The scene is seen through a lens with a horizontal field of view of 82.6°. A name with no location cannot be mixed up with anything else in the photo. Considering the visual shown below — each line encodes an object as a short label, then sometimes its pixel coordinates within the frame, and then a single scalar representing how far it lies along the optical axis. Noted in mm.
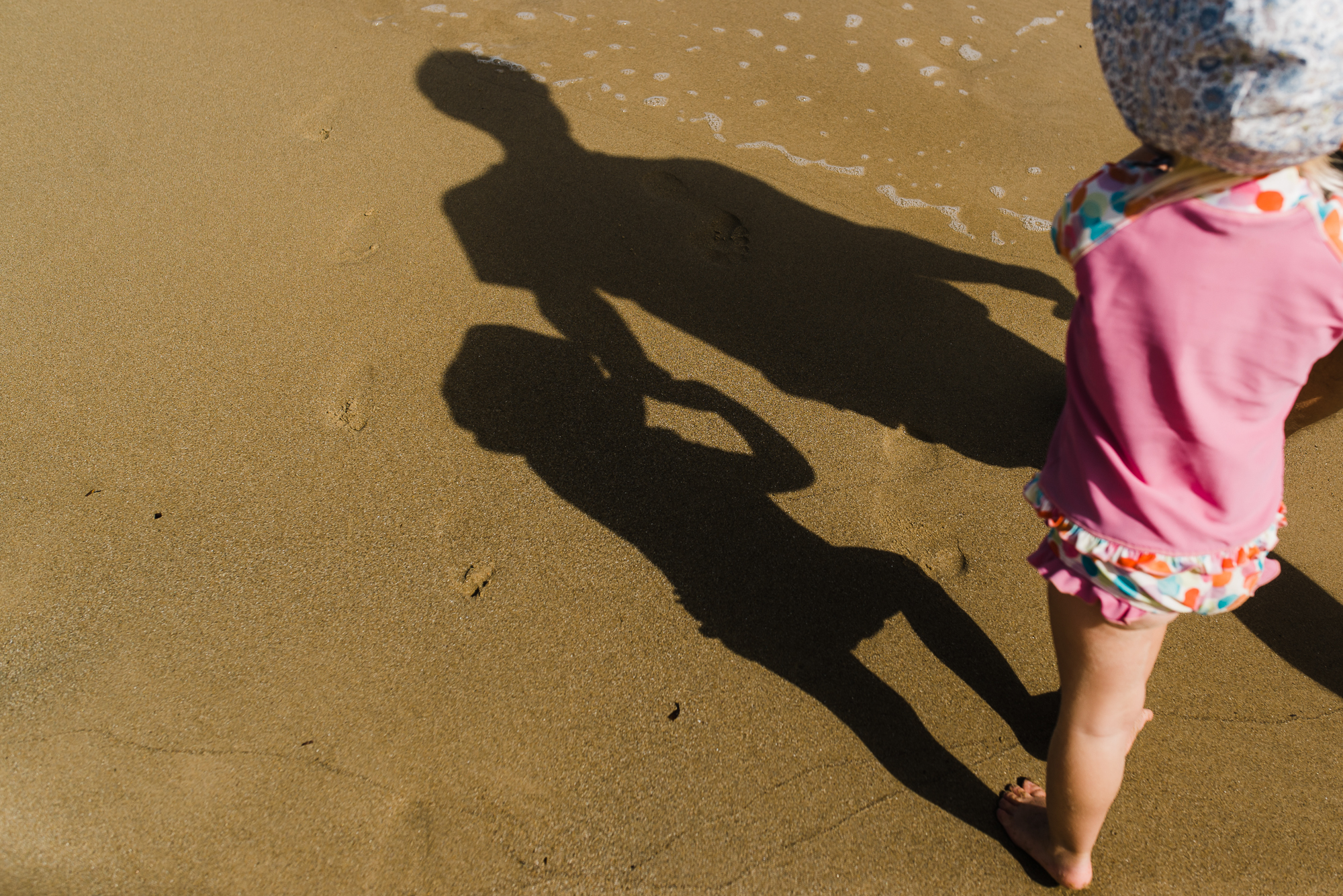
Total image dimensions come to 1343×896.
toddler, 877
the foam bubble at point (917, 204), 3107
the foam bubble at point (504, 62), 3721
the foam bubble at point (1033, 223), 3137
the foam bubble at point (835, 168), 3350
